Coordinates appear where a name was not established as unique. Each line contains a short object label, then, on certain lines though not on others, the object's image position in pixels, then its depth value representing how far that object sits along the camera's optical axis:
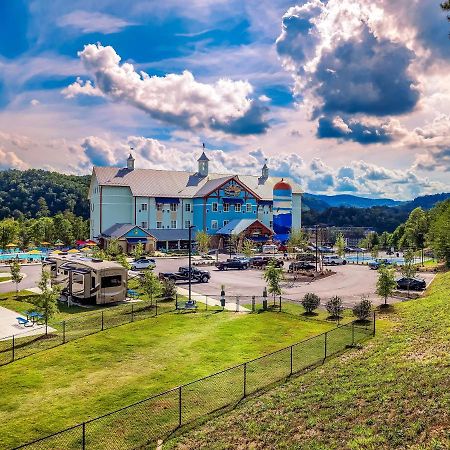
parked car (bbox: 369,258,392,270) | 57.02
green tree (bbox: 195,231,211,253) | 77.56
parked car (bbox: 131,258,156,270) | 53.50
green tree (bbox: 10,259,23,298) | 37.31
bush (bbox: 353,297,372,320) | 27.61
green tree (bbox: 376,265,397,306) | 32.62
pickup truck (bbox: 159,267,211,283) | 43.72
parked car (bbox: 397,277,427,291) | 40.69
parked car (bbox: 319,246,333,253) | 79.88
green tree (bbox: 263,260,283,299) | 33.75
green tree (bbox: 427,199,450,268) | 54.80
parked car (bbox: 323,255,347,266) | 62.84
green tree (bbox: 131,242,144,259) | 53.66
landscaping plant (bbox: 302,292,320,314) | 30.17
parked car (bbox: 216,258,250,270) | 55.31
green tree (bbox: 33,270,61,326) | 24.89
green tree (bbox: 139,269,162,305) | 32.50
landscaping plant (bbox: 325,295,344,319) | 28.95
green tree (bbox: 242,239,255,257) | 65.44
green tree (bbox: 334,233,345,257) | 67.56
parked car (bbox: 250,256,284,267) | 57.50
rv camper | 32.62
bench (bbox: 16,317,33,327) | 26.73
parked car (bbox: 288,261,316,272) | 54.19
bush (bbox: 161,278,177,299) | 35.03
